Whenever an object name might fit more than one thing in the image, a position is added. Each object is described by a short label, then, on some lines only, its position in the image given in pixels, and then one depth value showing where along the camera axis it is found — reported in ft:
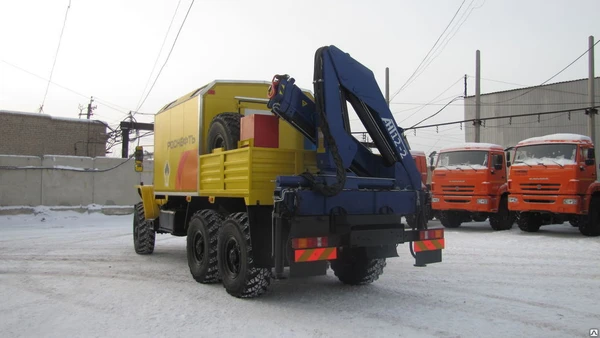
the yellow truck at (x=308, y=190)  19.58
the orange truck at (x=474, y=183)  53.72
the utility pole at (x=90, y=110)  219.20
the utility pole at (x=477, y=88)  83.46
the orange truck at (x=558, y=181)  46.75
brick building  107.45
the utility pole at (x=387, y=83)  97.71
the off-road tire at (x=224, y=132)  23.29
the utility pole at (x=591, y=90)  69.58
